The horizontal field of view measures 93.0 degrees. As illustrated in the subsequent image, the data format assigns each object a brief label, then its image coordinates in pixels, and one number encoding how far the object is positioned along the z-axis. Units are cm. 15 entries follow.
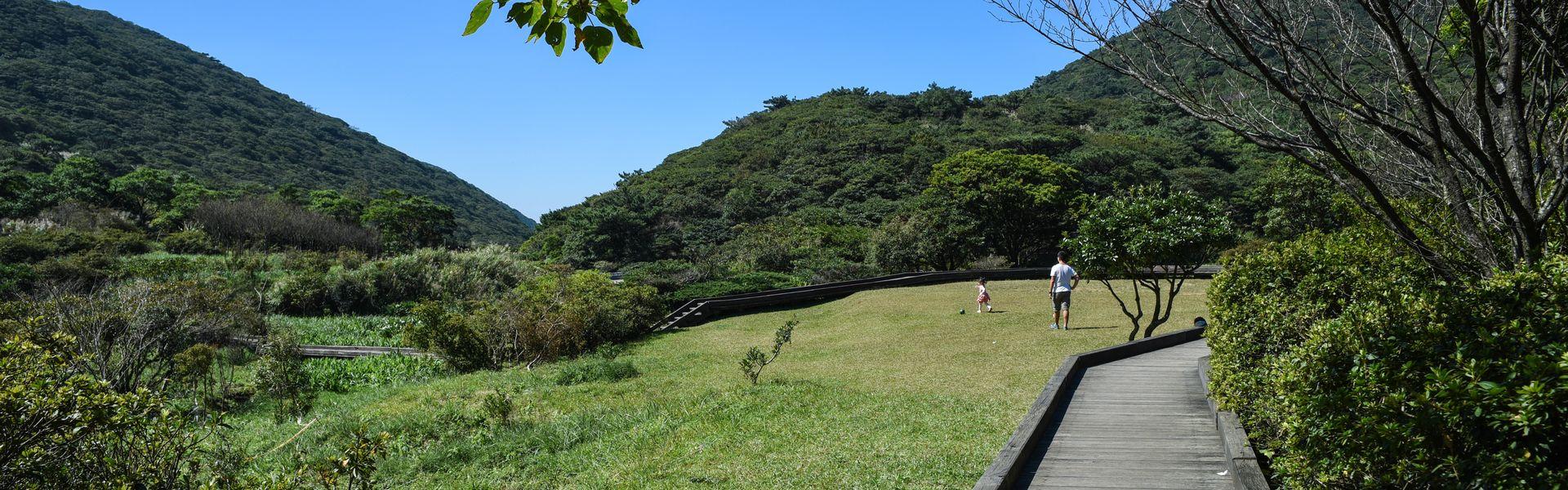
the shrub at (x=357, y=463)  431
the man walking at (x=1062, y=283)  1416
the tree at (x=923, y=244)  2998
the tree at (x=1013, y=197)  3416
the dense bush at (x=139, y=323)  1115
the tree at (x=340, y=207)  5488
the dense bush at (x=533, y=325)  1545
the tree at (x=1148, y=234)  1172
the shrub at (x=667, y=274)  2403
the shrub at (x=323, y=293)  2531
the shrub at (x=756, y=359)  1060
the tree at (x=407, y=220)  5450
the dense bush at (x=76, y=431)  343
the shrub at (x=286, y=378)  1278
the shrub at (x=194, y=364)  1269
